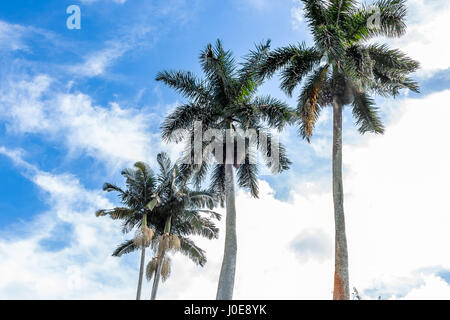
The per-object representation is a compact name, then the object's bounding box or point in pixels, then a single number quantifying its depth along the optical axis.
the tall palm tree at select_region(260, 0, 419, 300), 16.94
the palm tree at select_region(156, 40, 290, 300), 20.36
